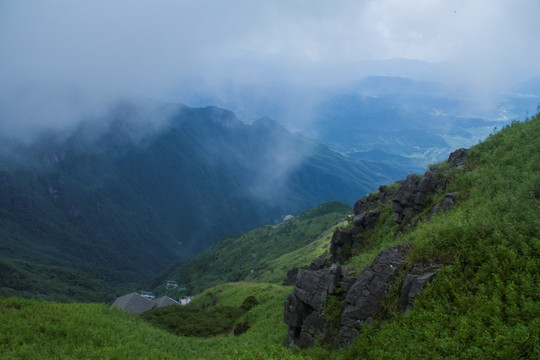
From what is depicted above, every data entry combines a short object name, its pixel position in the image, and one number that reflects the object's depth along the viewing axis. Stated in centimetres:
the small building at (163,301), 7051
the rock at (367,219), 2546
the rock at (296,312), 1590
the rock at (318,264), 2759
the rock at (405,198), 2127
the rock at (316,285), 1458
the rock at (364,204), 2986
